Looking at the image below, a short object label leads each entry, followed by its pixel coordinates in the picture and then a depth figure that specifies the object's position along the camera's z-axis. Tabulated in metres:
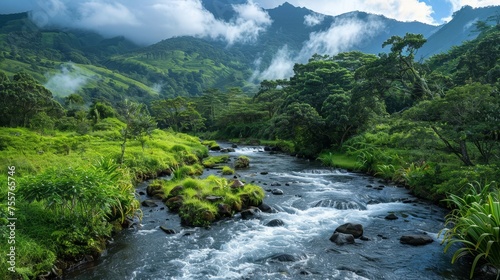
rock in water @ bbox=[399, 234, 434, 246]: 12.80
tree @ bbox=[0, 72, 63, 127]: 41.19
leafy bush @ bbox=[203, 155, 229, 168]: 32.21
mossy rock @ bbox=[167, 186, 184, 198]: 18.28
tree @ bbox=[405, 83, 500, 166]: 15.07
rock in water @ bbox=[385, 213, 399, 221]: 16.11
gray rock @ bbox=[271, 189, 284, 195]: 20.89
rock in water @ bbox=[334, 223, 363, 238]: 13.58
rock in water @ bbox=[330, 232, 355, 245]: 12.91
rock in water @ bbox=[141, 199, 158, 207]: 17.67
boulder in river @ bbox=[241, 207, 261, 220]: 16.01
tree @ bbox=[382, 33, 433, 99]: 25.62
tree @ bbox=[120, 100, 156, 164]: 22.43
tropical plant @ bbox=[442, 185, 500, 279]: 9.09
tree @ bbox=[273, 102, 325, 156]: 37.66
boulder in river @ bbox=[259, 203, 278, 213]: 17.04
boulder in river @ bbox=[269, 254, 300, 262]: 11.42
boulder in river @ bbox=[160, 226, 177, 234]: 13.99
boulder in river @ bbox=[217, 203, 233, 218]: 15.97
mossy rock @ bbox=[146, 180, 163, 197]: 19.83
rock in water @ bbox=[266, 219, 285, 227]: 15.06
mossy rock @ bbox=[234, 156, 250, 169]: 31.91
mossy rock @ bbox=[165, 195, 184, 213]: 16.84
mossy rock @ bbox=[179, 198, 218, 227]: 14.98
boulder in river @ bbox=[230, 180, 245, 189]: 18.45
